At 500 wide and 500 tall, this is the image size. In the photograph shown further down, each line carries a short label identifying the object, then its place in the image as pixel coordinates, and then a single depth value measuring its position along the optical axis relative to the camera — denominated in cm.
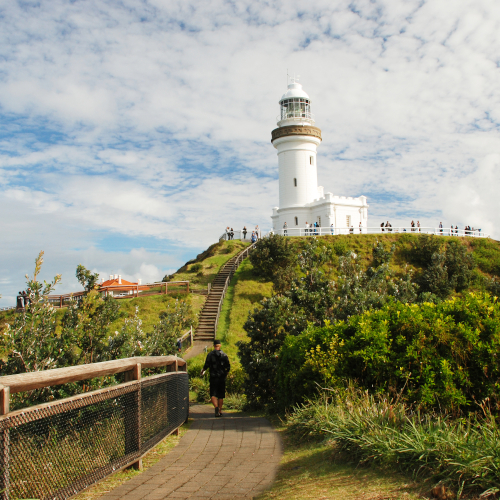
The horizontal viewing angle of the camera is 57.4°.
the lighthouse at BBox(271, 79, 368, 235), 4478
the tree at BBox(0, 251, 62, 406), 802
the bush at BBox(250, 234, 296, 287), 3244
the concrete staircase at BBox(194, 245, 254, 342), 2552
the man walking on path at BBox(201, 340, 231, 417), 942
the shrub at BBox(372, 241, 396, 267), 3519
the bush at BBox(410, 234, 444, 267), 3610
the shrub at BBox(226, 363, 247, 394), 1333
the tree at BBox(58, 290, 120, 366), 956
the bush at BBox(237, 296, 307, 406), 1051
